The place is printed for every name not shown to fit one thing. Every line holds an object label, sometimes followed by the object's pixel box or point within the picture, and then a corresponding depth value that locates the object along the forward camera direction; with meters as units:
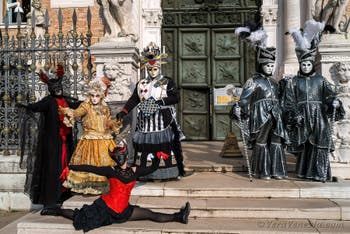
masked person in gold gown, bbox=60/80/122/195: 5.60
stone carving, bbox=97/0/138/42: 7.36
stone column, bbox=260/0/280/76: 10.21
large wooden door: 10.70
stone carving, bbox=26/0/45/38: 10.33
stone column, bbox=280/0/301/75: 9.70
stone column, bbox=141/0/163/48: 10.45
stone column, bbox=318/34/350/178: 6.59
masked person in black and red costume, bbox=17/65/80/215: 6.05
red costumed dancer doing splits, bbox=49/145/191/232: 4.62
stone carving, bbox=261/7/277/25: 10.21
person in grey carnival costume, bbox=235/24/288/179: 6.11
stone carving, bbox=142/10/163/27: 10.45
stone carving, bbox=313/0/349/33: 7.02
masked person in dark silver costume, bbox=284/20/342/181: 6.02
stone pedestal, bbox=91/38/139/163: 7.05
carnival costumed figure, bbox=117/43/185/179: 5.92
